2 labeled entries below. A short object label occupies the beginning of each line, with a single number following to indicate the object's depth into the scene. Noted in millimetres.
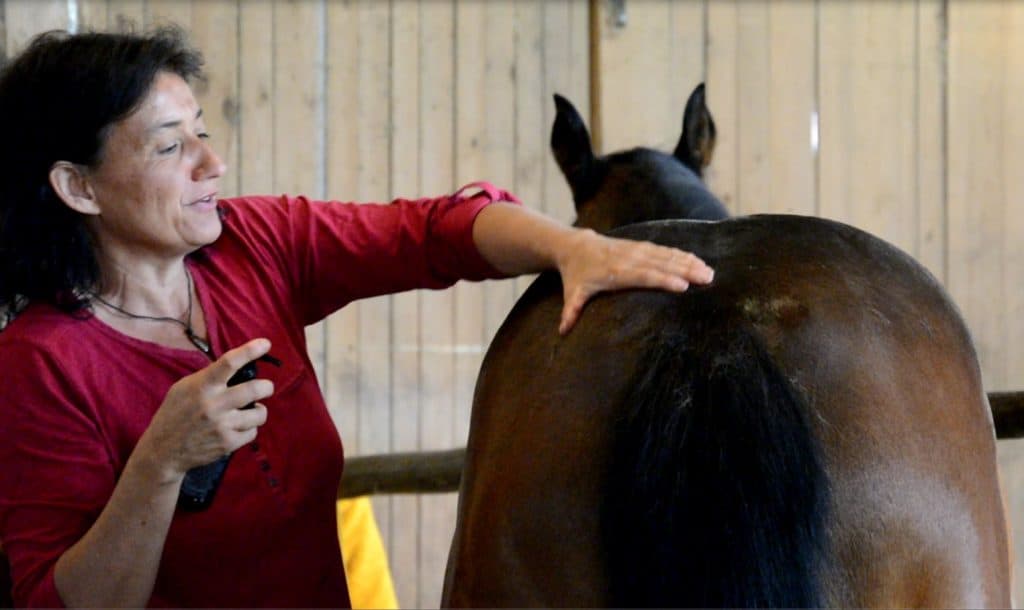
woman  4932
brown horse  4627
